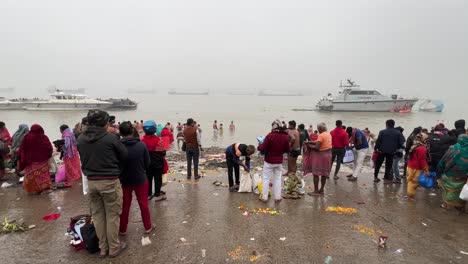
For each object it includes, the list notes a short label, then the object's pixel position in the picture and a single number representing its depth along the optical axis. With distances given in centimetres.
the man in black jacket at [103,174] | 323
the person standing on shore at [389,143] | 691
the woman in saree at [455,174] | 525
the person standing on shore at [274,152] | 535
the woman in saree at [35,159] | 562
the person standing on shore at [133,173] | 374
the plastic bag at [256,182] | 618
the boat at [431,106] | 5328
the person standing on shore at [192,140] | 676
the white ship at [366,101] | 4753
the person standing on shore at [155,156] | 511
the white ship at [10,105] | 4675
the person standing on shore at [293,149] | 695
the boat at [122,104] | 4882
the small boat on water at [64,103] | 4372
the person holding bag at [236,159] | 587
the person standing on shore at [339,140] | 739
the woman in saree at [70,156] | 632
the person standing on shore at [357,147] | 740
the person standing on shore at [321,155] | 607
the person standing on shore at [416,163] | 588
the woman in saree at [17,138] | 646
